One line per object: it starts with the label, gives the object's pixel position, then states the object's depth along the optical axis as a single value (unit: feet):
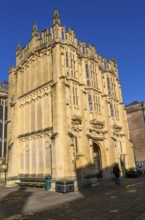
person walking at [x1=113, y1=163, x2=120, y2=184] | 62.75
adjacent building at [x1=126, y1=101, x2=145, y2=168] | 118.73
